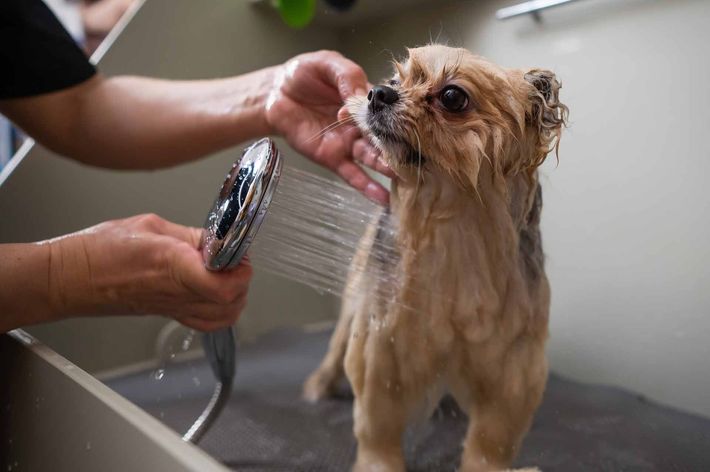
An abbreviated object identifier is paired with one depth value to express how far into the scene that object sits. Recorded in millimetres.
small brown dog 594
